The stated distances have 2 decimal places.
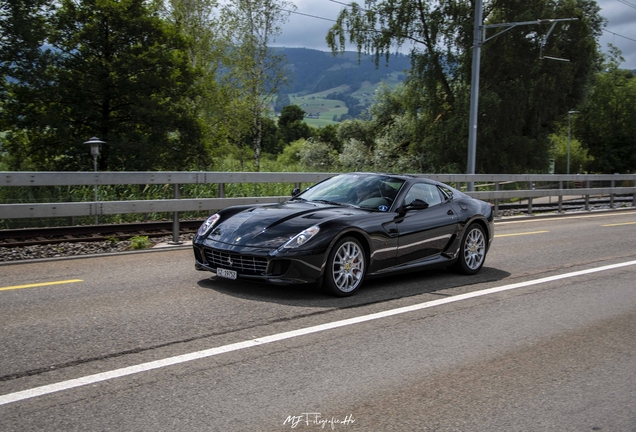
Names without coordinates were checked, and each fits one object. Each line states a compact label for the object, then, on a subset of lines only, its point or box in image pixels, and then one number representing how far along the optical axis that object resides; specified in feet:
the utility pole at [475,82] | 73.31
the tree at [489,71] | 115.44
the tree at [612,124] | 257.34
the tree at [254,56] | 137.08
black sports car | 22.88
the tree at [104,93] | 90.02
